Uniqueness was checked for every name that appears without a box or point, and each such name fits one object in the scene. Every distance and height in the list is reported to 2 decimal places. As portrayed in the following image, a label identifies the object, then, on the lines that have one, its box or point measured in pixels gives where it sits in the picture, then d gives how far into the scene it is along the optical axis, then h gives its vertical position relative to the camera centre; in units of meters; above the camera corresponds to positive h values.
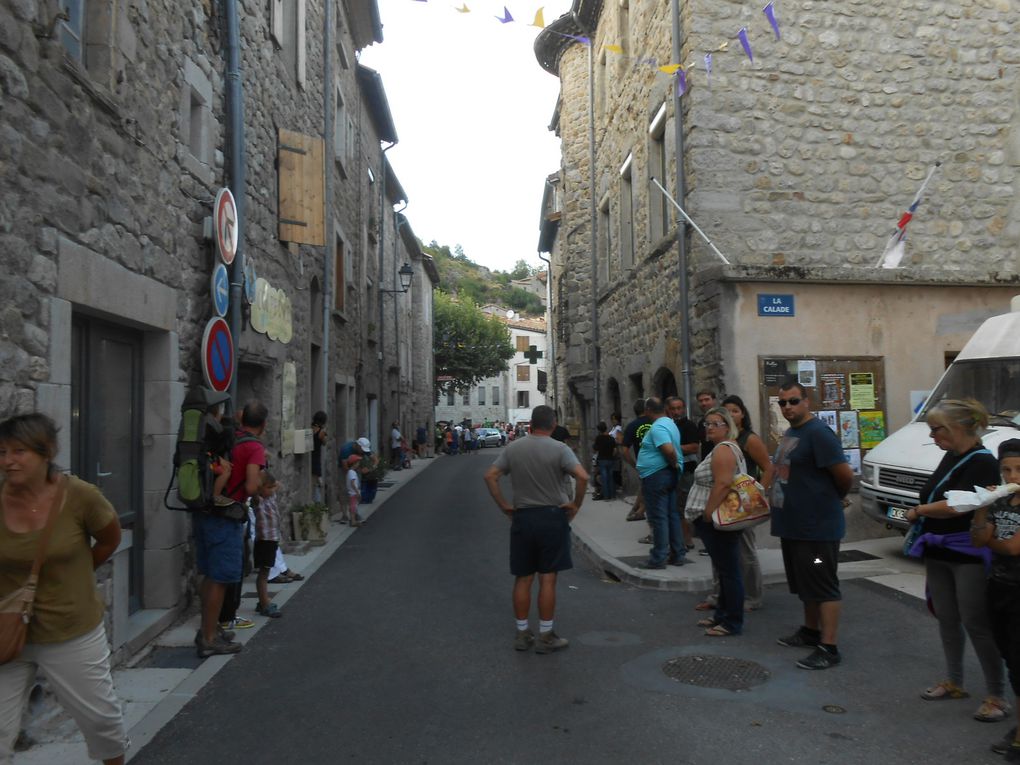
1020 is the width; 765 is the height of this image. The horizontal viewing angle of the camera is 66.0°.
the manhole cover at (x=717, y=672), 4.50 -1.58
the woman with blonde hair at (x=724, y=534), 5.37 -0.88
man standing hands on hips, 5.27 -0.73
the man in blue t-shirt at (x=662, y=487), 7.50 -0.76
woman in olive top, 2.75 -0.58
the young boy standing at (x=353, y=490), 11.39 -1.11
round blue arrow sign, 6.70 +1.10
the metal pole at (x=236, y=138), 7.18 +2.61
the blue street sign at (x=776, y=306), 9.19 +1.18
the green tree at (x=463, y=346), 46.97 +3.98
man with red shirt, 5.20 -0.87
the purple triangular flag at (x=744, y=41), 8.98 +4.23
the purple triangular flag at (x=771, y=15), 9.20 +4.66
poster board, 9.15 +0.15
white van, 7.14 -0.16
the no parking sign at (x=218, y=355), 6.40 +0.52
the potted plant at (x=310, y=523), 9.58 -1.32
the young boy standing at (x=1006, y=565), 3.34 -0.70
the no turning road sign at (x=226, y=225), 6.64 +1.67
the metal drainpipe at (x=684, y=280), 10.02 +1.64
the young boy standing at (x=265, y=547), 6.27 -1.05
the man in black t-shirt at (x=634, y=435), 9.39 -0.31
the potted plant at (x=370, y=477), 14.16 -1.17
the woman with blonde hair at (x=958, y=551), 3.77 -0.72
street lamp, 19.66 +3.62
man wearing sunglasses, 4.71 -0.66
